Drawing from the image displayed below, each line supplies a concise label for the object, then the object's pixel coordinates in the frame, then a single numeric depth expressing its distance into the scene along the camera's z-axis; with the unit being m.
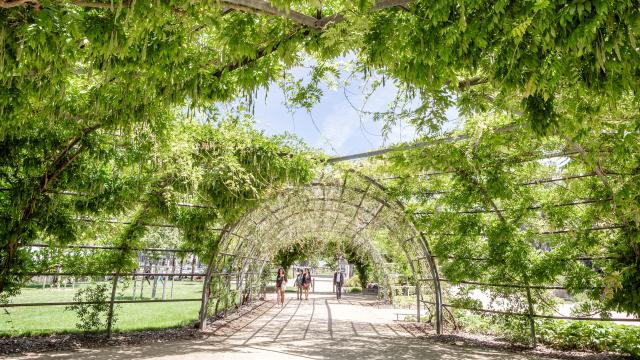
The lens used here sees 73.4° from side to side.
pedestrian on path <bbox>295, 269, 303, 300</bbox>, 19.89
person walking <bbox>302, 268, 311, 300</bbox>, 19.05
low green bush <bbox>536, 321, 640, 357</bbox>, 7.28
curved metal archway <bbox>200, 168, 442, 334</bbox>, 9.36
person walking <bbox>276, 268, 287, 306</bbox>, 16.14
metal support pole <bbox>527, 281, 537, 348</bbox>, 7.93
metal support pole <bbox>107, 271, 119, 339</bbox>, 7.73
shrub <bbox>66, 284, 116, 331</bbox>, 7.69
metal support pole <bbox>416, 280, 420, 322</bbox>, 11.19
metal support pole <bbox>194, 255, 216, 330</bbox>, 9.16
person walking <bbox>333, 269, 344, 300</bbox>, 20.19
